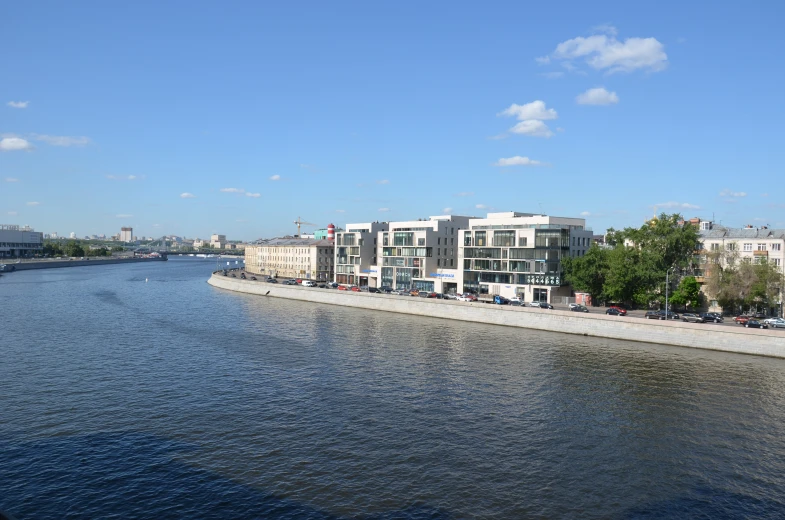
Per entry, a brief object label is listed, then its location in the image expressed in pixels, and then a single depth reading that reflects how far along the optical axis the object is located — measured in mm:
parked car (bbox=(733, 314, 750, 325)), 69650
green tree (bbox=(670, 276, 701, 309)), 81375
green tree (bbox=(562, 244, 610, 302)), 87562
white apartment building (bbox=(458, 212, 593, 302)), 94312
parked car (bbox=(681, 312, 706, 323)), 70956
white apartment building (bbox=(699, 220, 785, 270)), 83000
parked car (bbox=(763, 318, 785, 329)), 67169
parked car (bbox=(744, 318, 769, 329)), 66188
